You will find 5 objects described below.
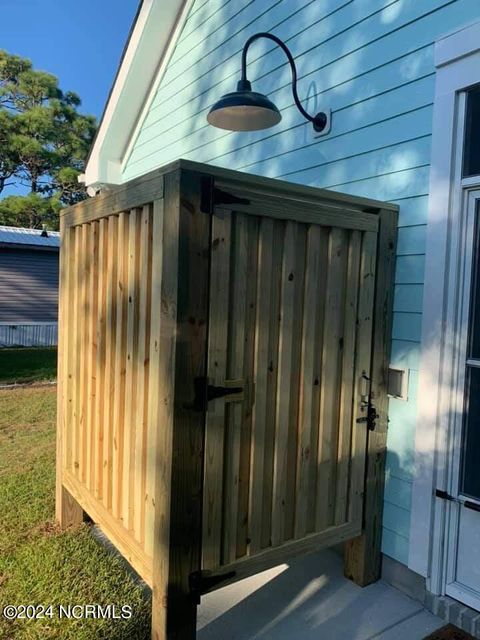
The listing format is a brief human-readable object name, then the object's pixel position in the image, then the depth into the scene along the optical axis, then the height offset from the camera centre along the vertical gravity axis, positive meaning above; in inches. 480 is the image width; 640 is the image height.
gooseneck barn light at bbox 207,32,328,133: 108.5 +43.2
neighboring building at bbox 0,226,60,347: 511.8 +1.2
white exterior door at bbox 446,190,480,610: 88.0 -24.2
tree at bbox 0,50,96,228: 746.8 +232.0
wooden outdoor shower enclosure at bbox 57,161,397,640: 74.3 -13.7
